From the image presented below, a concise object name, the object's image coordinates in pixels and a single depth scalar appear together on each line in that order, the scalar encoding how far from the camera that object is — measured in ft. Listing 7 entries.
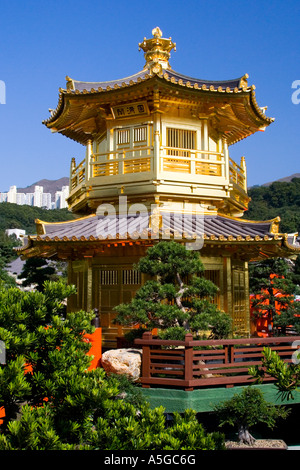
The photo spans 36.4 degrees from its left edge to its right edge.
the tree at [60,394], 15.52
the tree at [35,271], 72.54
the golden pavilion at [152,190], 40.11
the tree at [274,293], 52.51
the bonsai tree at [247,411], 26.18
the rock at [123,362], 29.22
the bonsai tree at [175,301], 29.04
